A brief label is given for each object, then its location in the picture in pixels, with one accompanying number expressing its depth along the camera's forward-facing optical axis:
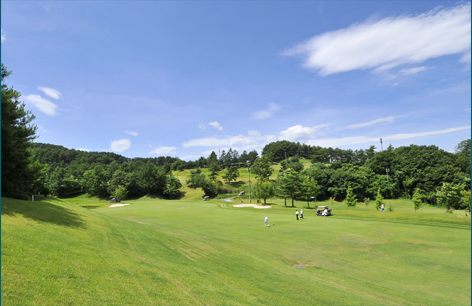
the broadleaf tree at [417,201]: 42.34
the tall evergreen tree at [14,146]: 19.62
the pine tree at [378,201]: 48.77
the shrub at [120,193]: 84.41
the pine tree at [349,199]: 52.41
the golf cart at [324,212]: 39.34
